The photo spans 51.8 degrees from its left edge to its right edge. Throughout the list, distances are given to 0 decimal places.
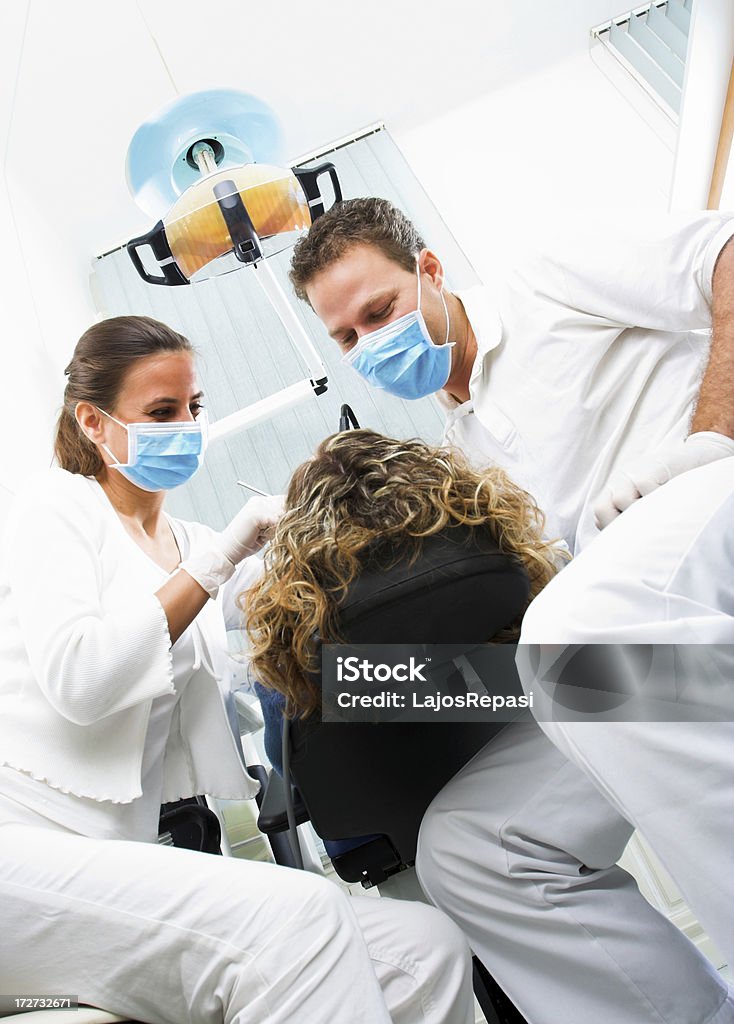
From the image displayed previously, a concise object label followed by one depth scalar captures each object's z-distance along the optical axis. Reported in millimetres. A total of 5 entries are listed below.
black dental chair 889
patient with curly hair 910
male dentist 762
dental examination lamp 1745
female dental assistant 871
